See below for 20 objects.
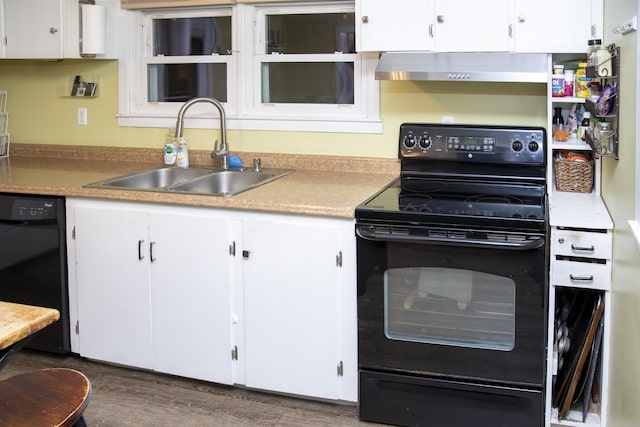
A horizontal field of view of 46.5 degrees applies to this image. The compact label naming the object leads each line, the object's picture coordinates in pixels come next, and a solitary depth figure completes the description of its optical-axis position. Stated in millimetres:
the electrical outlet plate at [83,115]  4145
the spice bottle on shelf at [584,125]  3045
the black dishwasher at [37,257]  3297
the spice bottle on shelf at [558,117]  3162
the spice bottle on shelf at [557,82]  3010
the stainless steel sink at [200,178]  3494
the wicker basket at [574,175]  3078
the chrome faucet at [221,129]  3621
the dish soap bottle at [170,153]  3787
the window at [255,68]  3596
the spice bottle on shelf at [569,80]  3002
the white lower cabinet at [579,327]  2656
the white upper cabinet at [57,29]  3785
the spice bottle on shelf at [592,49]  2638
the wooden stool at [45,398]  1797
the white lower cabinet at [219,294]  2900
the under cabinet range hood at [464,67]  2883
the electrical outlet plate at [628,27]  2065
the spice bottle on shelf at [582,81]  2934
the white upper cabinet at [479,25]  2861
